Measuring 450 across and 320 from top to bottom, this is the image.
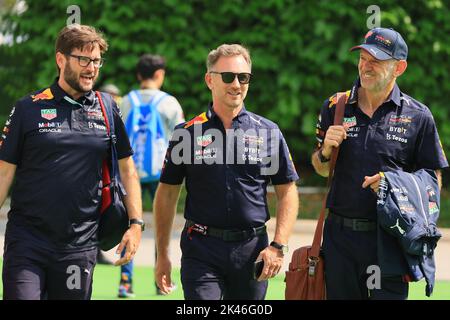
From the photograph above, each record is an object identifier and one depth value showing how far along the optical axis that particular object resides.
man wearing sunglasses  11.78
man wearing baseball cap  12.00
